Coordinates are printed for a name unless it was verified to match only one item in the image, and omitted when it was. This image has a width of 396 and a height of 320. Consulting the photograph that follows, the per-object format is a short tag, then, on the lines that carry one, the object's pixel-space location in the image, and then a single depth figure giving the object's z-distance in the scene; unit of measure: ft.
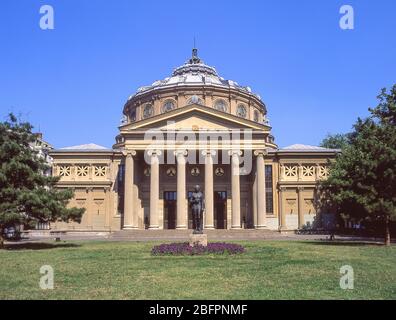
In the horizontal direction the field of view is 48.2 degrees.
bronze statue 92.17
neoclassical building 169.48
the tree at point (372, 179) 101.86
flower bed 82.94
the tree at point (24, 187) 99.66
